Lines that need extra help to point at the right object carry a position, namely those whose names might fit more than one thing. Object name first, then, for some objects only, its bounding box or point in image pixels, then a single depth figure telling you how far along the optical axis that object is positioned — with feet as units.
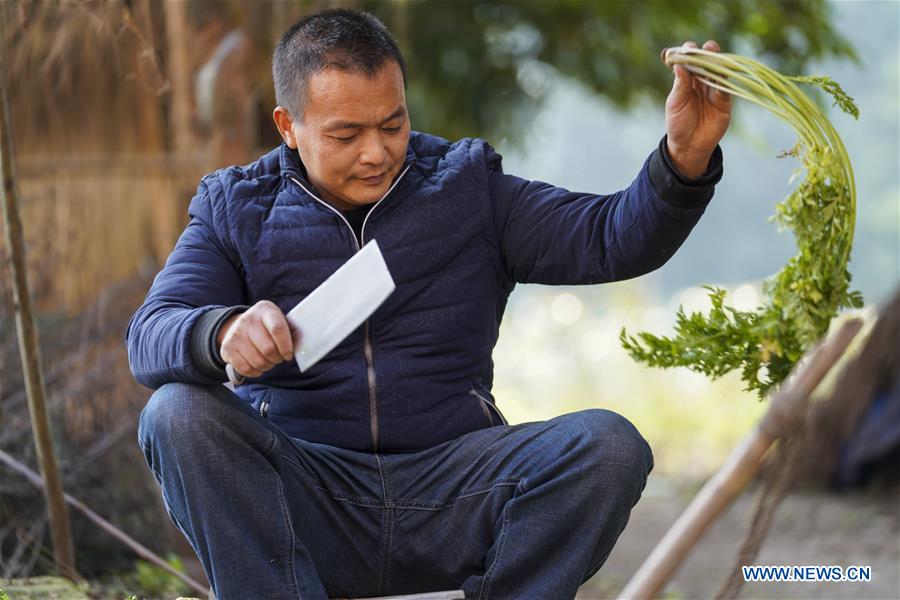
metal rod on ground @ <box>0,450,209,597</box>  20.09
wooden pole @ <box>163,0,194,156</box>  31.91
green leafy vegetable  13.47
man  13.91
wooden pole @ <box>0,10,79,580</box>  19.44
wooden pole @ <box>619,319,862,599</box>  10.66
